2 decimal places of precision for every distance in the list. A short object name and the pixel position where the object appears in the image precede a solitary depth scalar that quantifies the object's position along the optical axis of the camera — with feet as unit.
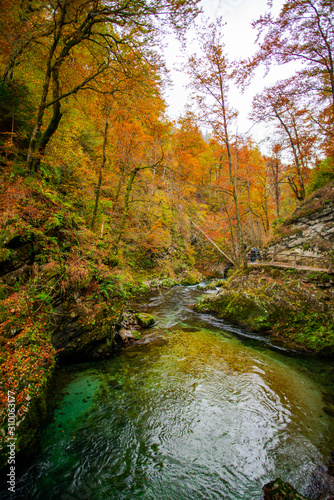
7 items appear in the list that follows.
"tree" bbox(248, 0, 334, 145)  28.32
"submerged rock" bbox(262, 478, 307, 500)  8.64
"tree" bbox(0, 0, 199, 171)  18.28
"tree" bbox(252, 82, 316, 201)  47.42
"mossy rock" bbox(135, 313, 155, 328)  28.94
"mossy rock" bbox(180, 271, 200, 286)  63.20
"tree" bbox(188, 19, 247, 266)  36.91
